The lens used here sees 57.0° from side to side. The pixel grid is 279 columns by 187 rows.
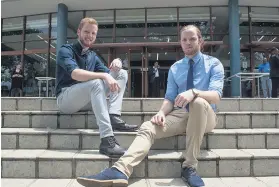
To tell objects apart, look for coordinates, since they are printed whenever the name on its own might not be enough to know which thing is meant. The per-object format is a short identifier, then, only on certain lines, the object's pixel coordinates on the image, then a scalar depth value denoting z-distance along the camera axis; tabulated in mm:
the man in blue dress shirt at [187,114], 2238
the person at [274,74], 7070
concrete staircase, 2561
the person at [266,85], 8347
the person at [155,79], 11891
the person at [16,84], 9844
